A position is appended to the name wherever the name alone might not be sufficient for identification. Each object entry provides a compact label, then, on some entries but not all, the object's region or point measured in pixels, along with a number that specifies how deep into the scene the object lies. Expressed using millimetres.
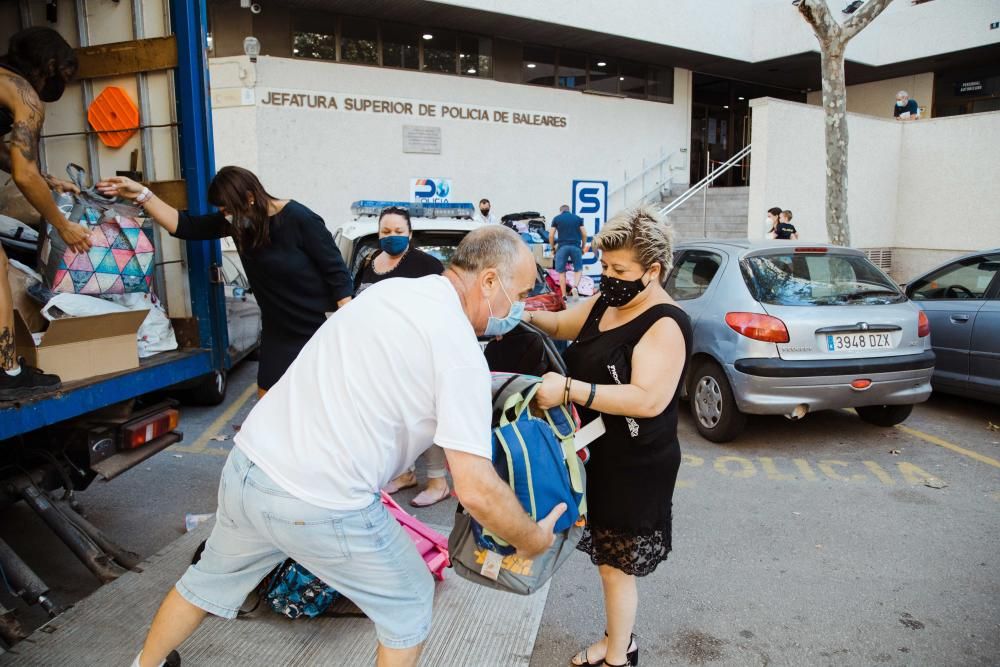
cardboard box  2975
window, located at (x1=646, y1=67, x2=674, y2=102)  20297
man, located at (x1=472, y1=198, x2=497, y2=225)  15523
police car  5793
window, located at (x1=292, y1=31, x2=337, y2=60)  15469
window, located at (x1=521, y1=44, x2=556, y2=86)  18234
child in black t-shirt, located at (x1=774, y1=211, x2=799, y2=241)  12016
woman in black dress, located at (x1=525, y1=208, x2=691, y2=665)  2400
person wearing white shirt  1767
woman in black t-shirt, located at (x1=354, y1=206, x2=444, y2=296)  4531
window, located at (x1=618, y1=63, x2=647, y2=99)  19734
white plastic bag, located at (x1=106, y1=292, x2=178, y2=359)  3623
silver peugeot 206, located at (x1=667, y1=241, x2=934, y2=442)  5254
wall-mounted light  14273
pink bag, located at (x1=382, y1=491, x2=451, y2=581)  3506
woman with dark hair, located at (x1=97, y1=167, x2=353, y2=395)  3469
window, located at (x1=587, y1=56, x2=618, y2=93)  19219
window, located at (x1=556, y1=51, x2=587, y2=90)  18719
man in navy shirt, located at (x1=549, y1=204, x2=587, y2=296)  13195
